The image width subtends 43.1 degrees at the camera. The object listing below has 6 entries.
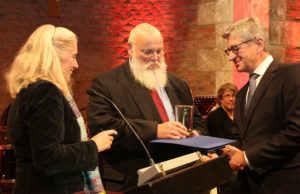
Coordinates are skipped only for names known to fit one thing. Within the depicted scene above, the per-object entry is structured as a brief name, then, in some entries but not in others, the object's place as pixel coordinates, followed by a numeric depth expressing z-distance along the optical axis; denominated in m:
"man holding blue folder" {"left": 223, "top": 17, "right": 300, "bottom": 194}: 2.33
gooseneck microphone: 2.38
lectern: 1.42
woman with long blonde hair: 1.85
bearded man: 2.53
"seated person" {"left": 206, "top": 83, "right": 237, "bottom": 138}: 4.86
